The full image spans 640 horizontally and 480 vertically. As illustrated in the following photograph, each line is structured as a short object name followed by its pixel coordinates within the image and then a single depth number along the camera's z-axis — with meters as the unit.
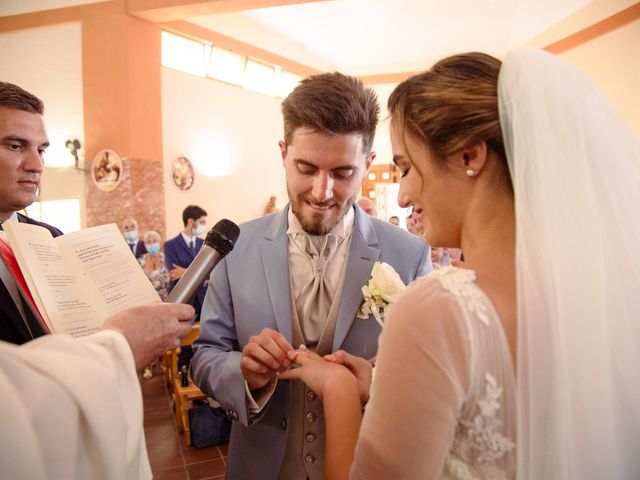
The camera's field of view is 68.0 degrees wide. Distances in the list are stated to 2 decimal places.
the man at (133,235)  6.82
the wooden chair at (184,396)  4.44
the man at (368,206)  6.27
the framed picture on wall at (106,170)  7.37
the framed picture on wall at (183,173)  8.16
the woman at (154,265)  5.63
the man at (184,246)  6.27
